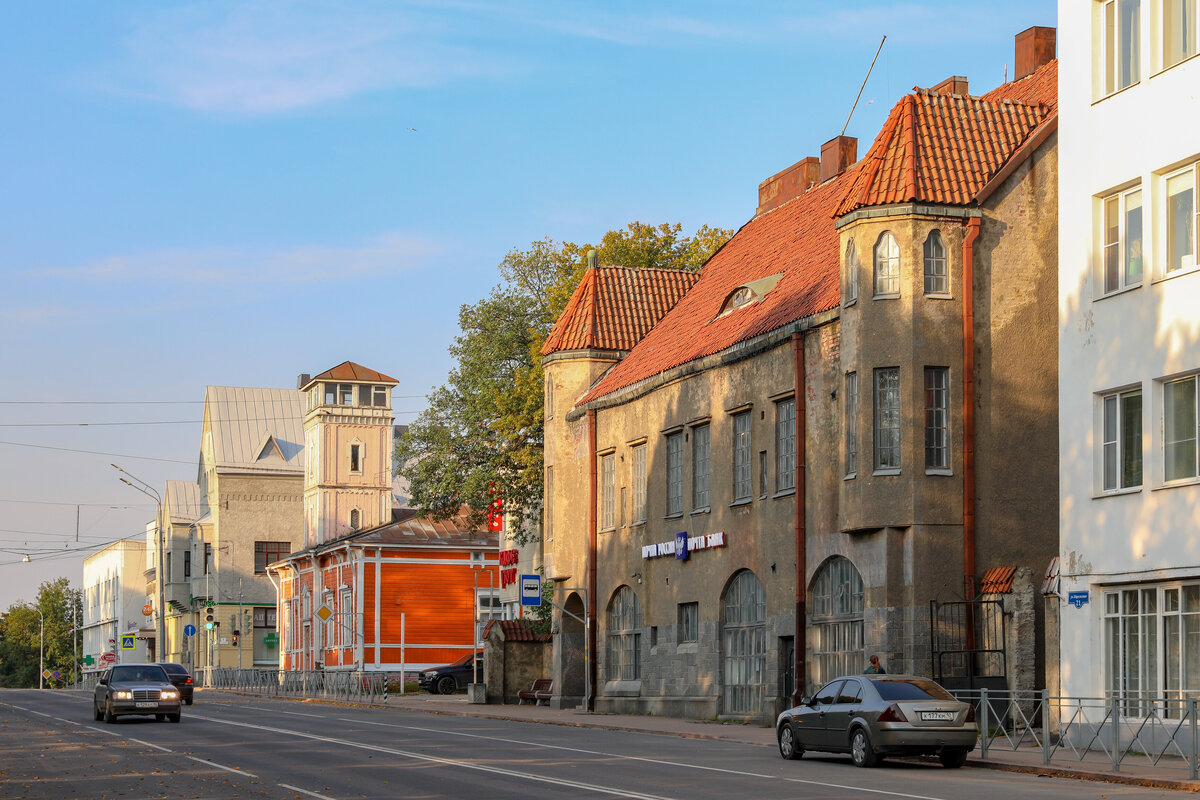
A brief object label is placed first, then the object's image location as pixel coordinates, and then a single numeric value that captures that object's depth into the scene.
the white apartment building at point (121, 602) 116.88
